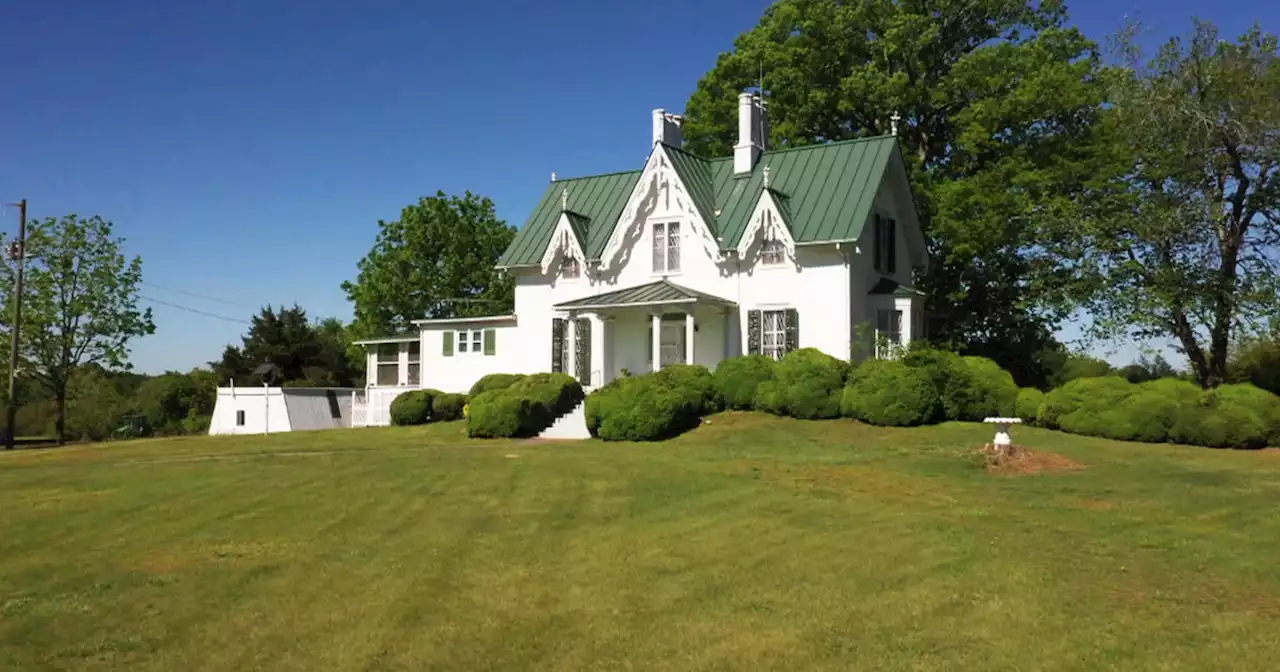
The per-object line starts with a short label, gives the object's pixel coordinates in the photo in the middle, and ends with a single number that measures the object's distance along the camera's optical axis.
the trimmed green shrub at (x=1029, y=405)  23.98
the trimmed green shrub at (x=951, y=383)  24.38
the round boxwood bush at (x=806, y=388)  25.08
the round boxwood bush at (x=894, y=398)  23.69
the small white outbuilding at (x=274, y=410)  40.50
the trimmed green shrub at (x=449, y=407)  33.84
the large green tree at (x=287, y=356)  57.97
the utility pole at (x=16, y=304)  36.47
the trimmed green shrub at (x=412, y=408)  33.59
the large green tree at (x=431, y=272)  53.81
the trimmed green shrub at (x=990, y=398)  24.38
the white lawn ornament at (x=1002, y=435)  18.05
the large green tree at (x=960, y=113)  33.44
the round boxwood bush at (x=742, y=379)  26.66
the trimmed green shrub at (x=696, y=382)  25.95
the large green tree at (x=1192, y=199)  27.70
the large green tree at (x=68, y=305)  46.06
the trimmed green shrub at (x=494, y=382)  31.67
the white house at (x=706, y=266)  30.45
